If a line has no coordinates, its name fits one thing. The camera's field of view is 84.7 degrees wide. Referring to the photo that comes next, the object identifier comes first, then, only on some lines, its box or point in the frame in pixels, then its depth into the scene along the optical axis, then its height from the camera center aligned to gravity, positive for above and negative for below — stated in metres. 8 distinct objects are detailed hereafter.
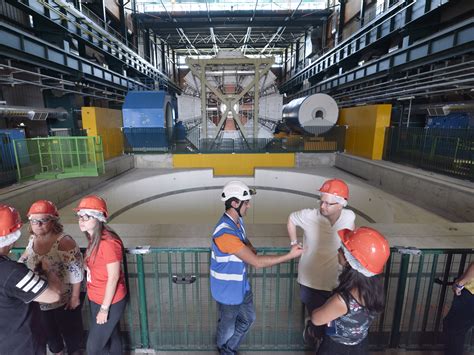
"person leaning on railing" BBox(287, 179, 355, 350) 2.17 -0.98
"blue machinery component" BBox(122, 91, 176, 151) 9.89 +0.04
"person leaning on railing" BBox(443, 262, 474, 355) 1.93 -1.45
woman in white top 1.98 -1.02
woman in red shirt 1.79 -1.05
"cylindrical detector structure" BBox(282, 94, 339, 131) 10.31 +0.54
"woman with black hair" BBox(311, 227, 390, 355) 1.34 -0.85
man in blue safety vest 1.80 -0.99
